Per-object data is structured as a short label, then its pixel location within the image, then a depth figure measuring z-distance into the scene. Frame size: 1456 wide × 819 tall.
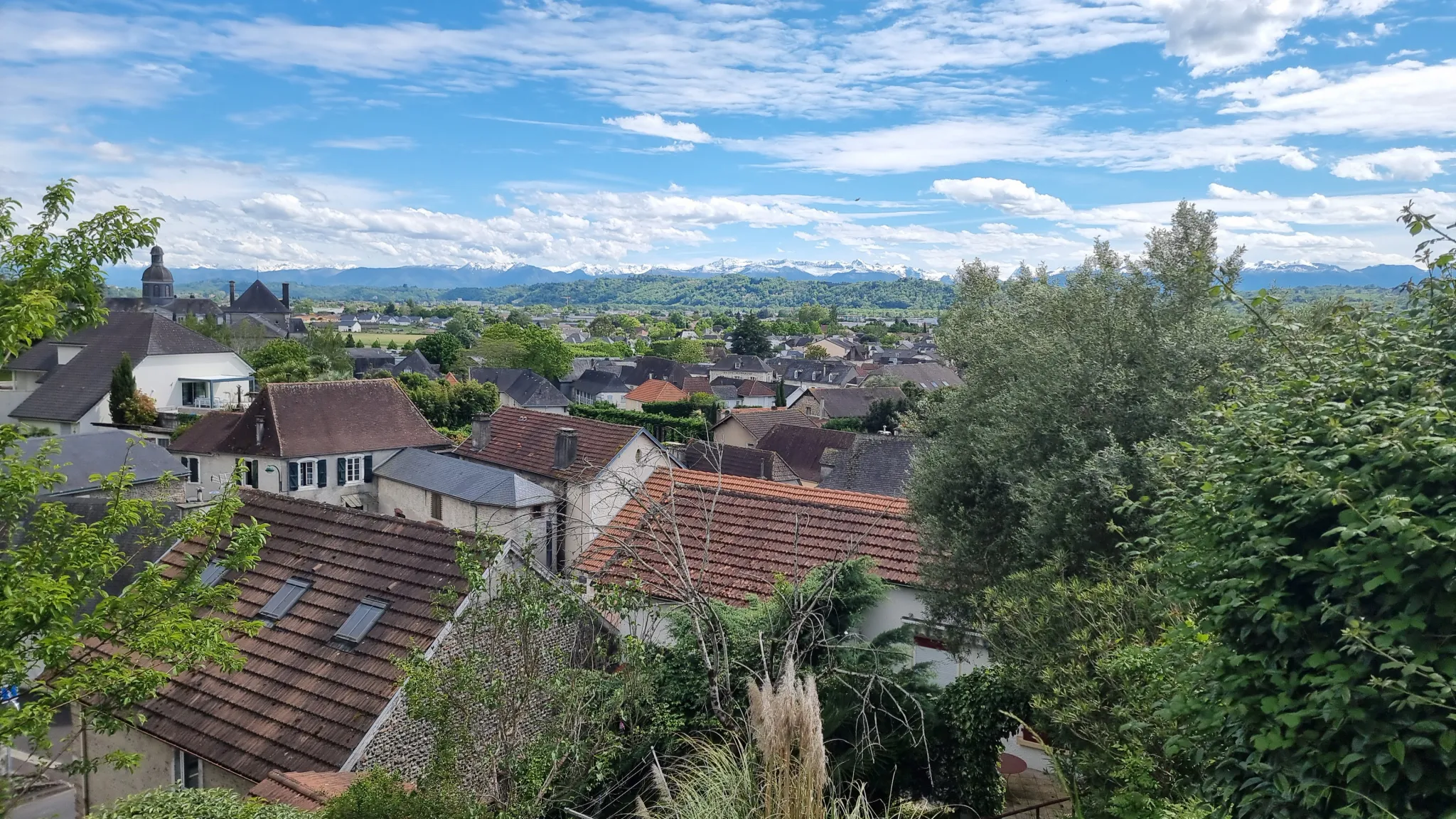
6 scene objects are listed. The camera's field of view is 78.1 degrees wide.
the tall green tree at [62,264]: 6.68
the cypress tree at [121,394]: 39.59
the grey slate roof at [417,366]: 72.43
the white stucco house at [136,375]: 40.41
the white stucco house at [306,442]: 30.83
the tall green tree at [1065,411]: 10.04
